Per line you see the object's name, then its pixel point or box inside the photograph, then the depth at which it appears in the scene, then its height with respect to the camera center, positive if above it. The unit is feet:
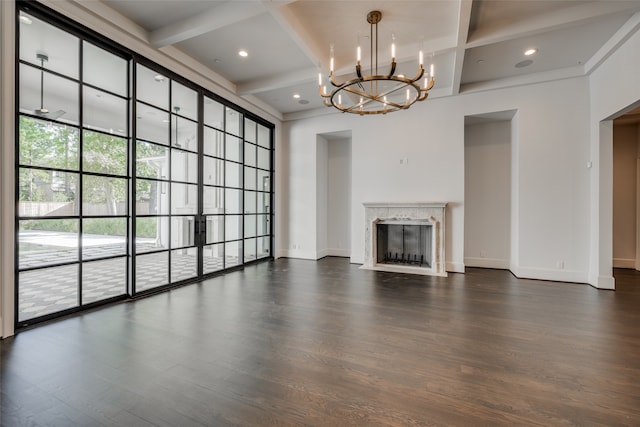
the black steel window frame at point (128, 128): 9.16 +3.66
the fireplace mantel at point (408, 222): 18.22 -0.53
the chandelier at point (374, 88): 10.01 +8.06
